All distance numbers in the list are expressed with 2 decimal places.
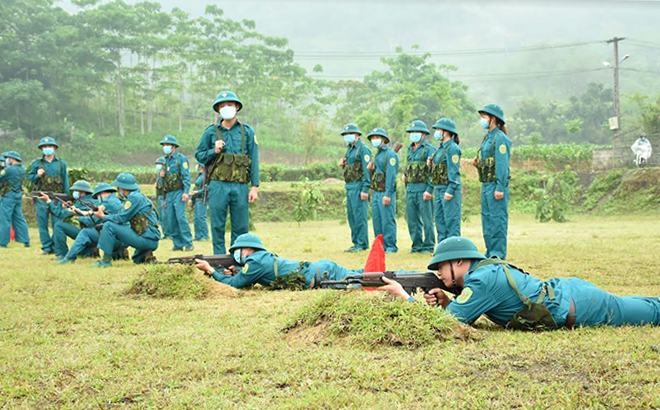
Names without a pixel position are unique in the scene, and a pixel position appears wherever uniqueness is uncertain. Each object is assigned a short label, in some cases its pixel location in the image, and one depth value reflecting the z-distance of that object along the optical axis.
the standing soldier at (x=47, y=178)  12.05
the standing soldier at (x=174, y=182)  13.02
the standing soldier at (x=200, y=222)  14.65
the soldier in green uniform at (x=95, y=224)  9.70
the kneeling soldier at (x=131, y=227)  8.90
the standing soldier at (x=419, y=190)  11.13
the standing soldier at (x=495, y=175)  8.78
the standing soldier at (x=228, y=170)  7.99
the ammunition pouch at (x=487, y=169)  8.84
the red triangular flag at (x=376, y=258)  4.86
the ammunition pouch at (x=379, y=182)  11.52
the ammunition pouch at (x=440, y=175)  10.27
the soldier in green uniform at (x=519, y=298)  4.21
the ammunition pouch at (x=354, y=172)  11.70
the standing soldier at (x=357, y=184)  11.53
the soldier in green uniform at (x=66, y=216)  10.02
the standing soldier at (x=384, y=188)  11.34
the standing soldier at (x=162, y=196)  13.88
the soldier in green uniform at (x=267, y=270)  6.44
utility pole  33.86
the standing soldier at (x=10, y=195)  13.72
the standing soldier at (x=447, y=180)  10.02
